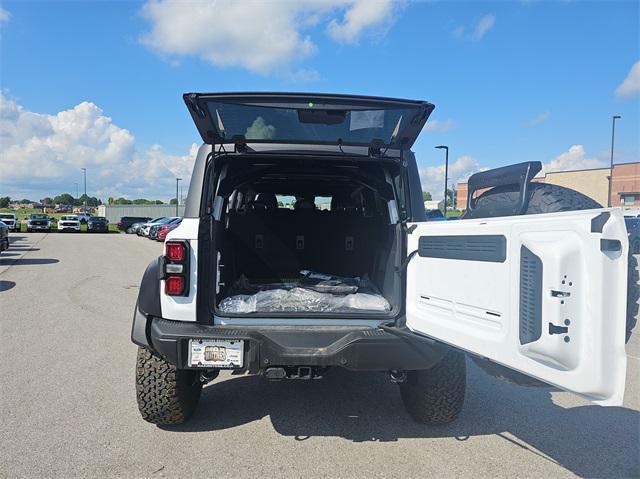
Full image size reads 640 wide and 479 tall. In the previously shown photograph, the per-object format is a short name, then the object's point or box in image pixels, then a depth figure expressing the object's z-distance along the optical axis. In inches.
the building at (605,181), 1649.9
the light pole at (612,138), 1231.9
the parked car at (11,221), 1354.6
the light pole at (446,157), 1215.4
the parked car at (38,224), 1429.6
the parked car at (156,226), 1191.7
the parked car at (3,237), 486.3
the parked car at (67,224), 1462.8
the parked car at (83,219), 1649.2
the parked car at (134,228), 1449.3
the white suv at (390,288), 70.6
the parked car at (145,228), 1318.8
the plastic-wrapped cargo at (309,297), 125.1
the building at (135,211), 2406.5
